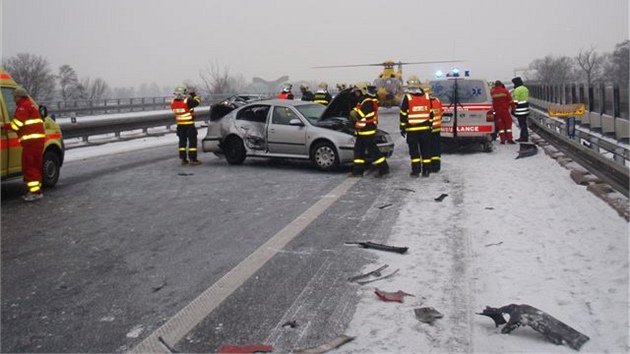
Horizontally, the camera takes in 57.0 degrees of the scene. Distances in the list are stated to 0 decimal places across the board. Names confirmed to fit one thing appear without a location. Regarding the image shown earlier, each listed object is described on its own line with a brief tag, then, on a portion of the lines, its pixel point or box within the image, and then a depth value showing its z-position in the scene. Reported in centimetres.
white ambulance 1410
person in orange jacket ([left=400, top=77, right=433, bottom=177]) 1097
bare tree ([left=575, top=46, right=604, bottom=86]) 7256
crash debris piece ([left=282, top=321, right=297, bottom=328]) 427
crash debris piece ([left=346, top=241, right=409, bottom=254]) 605
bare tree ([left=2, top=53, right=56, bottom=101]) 5427
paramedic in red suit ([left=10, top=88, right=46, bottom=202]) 915
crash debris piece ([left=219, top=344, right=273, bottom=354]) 387
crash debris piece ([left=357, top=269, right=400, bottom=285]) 520
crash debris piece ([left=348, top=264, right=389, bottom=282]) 530
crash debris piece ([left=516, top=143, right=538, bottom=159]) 1309
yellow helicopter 3116
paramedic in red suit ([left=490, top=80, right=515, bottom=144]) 1536
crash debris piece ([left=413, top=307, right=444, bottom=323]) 432
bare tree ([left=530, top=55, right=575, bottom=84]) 10301
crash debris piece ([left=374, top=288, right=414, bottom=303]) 474
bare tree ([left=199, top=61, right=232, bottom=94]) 6378
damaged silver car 1191
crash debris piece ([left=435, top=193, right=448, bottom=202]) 869
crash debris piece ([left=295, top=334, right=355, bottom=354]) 385
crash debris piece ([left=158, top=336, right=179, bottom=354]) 389
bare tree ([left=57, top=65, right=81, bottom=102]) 7175
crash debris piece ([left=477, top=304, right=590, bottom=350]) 386
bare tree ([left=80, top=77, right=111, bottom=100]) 7100
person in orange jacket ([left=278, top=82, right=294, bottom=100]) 1928
